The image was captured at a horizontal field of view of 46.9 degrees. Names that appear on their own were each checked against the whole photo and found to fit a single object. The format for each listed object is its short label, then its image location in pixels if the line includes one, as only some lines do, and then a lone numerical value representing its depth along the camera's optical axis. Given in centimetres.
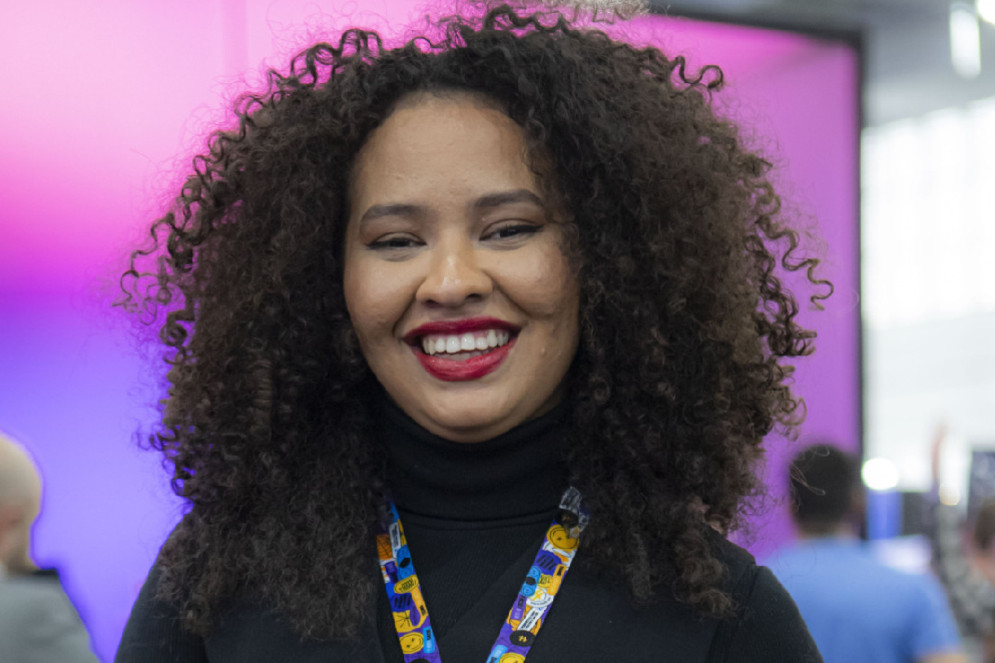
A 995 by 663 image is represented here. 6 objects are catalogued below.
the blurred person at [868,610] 317
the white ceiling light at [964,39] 739
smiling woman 151
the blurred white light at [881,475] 1094
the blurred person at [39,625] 212
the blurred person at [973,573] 469
